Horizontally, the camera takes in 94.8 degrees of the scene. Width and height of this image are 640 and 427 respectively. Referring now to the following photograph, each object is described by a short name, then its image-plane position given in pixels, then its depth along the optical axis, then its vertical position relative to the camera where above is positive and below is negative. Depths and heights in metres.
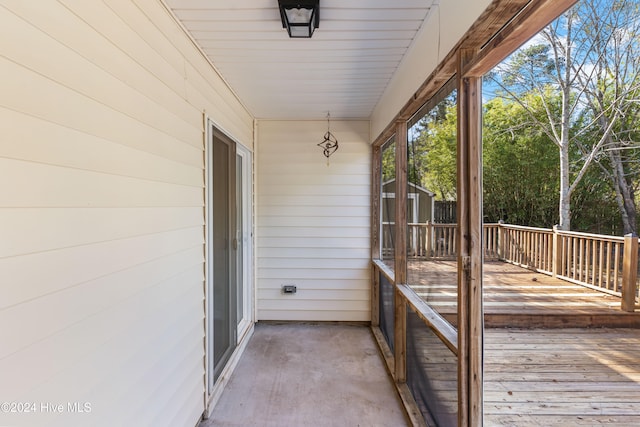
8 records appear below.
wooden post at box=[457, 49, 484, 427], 1.29 -0.20
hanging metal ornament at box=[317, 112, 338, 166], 3.73 +0.82
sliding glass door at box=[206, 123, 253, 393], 2.22 -0.37
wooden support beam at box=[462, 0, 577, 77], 0.90 +0.61
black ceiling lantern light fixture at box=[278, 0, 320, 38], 1.49 +1.04
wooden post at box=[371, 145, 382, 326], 3.65 -0.26
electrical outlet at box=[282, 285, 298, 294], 3.77 -1.03
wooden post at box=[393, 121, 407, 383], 2.44 -0.34
